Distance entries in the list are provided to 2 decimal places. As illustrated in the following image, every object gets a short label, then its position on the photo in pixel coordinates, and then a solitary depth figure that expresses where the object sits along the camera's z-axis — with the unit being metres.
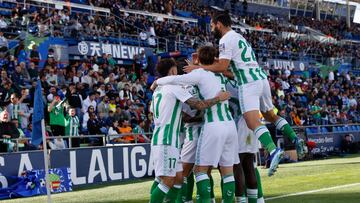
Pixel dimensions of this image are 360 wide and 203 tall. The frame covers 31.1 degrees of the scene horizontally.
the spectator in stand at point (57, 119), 17.17
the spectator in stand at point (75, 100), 19.16
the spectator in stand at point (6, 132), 15.37
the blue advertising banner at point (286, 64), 37.38
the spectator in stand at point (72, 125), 17.36
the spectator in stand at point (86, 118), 18.84
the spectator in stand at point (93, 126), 18.66
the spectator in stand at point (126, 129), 18.85
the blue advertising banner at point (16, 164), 14.68
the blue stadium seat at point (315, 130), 26.95
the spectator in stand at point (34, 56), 20.48
